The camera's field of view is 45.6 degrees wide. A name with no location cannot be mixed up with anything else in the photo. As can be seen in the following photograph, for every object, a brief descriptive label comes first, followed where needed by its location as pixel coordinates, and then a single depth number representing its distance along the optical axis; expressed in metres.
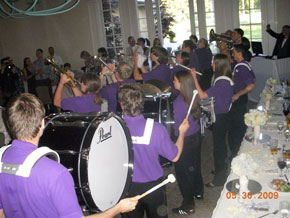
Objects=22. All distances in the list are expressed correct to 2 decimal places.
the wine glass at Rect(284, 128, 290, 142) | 3.30
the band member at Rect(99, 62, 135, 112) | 4.05
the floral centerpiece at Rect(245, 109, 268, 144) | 3.19
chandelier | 2.30
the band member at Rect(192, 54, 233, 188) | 3.73
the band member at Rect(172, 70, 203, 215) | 3.21
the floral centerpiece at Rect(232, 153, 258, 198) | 2.45
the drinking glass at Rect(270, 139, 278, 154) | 3.02
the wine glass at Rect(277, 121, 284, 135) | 3.48
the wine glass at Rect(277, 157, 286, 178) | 2.63
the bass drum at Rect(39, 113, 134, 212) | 2.06
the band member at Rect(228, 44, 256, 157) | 4.16
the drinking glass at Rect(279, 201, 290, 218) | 2.19
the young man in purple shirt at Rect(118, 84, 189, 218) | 2.48
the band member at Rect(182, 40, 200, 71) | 6.70
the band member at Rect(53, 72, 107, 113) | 3.59
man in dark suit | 7.04
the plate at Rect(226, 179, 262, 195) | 2.51
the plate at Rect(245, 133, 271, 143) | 3.32
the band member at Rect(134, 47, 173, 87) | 5.33
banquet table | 2.33
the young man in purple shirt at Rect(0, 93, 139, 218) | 1.56
